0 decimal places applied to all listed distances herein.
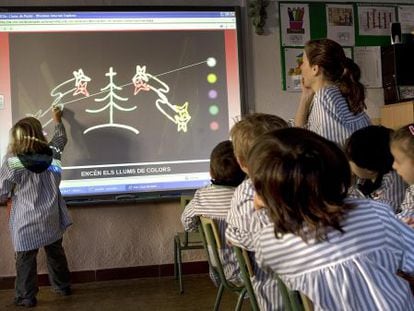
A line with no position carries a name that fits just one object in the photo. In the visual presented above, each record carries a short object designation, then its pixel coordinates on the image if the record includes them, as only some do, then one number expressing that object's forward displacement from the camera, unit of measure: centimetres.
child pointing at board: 307
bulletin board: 370
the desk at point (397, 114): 338
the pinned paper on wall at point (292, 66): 370
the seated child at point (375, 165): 179
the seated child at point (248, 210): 146
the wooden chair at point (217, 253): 192
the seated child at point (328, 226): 96
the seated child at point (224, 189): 204
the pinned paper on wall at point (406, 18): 384
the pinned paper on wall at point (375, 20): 380
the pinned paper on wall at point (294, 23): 368
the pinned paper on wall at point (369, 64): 381
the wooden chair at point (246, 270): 160
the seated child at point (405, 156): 156
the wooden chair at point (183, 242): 320
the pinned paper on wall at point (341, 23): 375
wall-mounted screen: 337
